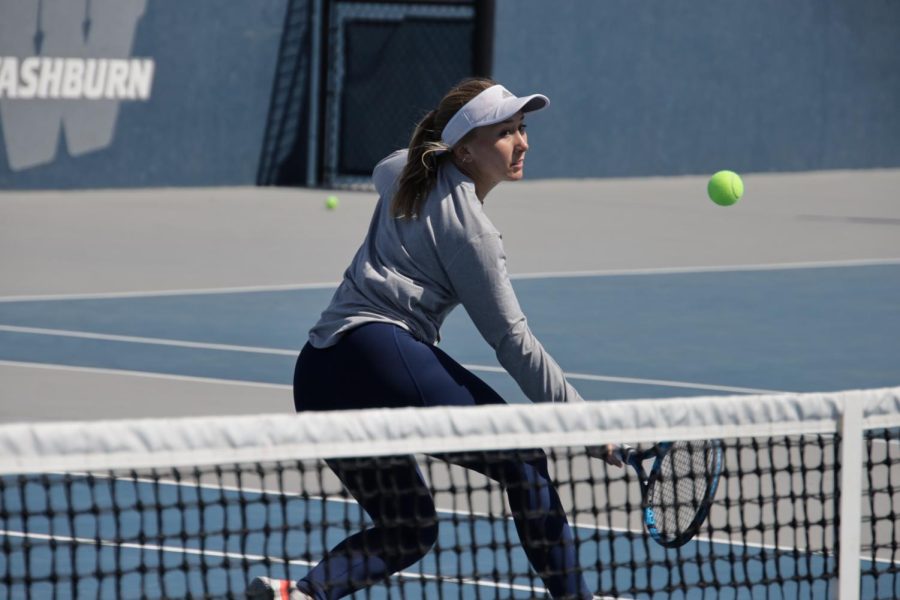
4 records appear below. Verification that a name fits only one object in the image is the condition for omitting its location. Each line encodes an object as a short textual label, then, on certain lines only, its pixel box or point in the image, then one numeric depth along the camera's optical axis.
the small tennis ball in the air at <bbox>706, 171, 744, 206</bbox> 21.39
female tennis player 8.81
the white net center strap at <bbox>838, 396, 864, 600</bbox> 8.28
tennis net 7.27
